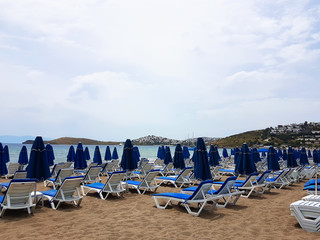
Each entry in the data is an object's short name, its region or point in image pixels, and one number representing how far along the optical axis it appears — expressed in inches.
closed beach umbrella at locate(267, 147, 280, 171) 476.1
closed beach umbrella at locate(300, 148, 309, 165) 696.4
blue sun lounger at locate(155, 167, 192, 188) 384.8
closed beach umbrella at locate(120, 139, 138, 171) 395.9
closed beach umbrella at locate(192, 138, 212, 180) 311.0
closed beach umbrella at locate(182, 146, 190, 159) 786.8
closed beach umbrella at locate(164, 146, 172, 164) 571.5
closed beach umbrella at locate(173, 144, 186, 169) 498.3
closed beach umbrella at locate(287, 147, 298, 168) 558.3
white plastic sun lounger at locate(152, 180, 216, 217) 231.0
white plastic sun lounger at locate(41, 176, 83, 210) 243.0
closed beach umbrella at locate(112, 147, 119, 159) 760.3
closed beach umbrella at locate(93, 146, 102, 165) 589.3
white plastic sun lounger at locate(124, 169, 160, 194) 330.6
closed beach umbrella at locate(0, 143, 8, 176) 376.7
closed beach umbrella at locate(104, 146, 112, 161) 685.3
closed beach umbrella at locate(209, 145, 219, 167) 555.5
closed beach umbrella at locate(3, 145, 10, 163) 496.8
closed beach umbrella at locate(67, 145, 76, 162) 557.7
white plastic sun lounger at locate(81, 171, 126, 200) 296.2
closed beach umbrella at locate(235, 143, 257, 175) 401.7
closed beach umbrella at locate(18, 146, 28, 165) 526.3
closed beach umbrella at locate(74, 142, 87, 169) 490.9
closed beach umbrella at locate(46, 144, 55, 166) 529.5
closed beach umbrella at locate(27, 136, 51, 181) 279.7
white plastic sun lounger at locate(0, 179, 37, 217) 205.8
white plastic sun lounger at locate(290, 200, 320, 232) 180.5
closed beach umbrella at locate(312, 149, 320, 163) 767.7
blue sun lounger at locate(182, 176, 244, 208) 250.2
